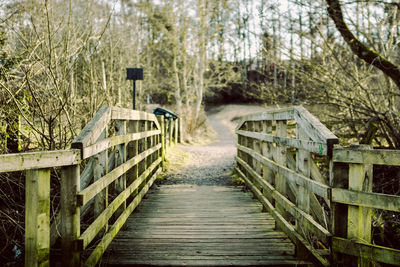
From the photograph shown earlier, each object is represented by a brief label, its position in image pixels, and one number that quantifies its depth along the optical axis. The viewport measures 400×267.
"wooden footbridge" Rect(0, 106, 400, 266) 2.33
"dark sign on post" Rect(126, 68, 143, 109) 8.24
